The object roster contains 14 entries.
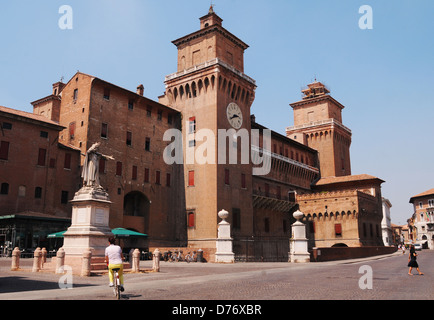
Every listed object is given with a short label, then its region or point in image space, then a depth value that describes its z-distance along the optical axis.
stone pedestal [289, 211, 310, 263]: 28.55
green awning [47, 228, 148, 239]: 29.20
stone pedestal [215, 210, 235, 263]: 29.00
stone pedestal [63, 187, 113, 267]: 17.84
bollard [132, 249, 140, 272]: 18.02
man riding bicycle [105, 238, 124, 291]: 9.97
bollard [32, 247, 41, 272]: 17.84
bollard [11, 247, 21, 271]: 18.50
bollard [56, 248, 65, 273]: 16.95
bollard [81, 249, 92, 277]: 16.06
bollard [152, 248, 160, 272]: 18.89
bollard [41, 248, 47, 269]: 18.30
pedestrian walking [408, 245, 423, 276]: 17.33
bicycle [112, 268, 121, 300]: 9.70
